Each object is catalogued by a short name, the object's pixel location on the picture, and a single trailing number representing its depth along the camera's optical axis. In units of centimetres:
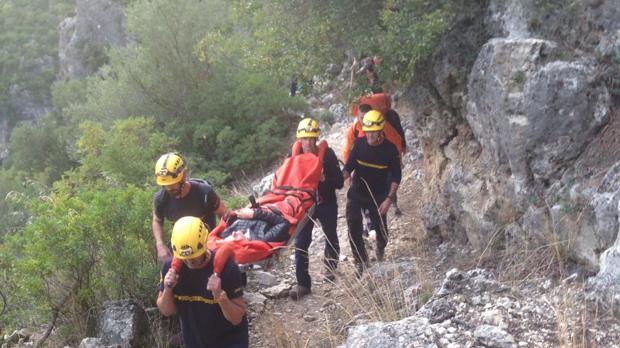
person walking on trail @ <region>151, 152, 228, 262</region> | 531
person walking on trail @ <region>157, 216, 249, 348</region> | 404
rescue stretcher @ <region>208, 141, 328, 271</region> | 522
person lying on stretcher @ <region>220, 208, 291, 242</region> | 536
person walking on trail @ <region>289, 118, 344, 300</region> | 604
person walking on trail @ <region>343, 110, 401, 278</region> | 635
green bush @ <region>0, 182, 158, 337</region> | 561
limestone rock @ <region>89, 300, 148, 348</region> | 546
